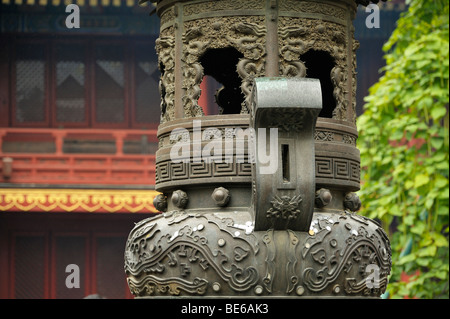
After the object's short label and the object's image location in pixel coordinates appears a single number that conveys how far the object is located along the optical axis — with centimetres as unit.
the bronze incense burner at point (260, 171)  879
